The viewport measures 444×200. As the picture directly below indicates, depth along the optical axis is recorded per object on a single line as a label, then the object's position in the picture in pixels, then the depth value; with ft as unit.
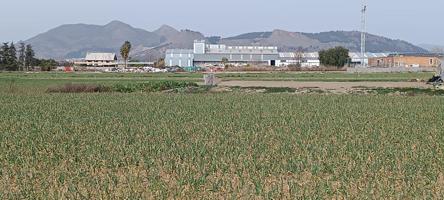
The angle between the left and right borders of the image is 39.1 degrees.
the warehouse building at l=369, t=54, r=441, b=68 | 518.70
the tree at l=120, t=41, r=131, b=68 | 518.78
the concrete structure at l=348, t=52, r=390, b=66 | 603.67
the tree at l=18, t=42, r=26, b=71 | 478.10
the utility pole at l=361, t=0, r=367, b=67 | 411.72
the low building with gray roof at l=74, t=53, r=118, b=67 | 614.46
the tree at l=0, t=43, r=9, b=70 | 439.22
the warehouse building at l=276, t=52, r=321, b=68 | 635.25
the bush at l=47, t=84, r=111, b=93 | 161.89
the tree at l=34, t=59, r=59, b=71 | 464.53
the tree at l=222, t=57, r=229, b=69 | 599.98
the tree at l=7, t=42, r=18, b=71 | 445.46
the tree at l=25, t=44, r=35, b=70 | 491.72
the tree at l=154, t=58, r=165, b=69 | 575.54
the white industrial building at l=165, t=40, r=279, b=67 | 627.05
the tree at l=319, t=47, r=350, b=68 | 509.39
